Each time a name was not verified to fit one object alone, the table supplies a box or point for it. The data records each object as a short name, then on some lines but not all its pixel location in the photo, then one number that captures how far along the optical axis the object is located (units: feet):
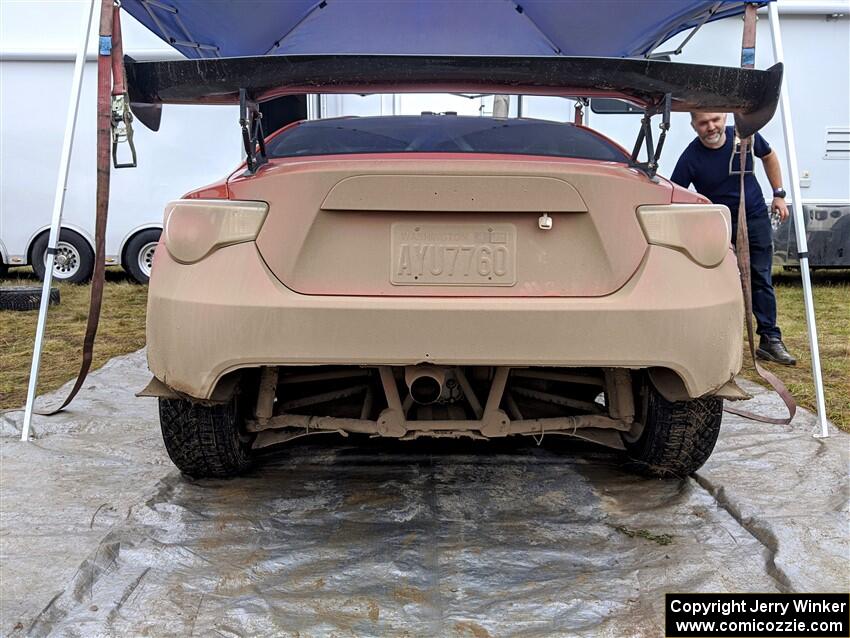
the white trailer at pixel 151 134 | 28.14
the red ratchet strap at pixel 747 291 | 10.93
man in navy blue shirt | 16.44
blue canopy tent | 16.25
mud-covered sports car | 7.29
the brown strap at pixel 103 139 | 9.02
